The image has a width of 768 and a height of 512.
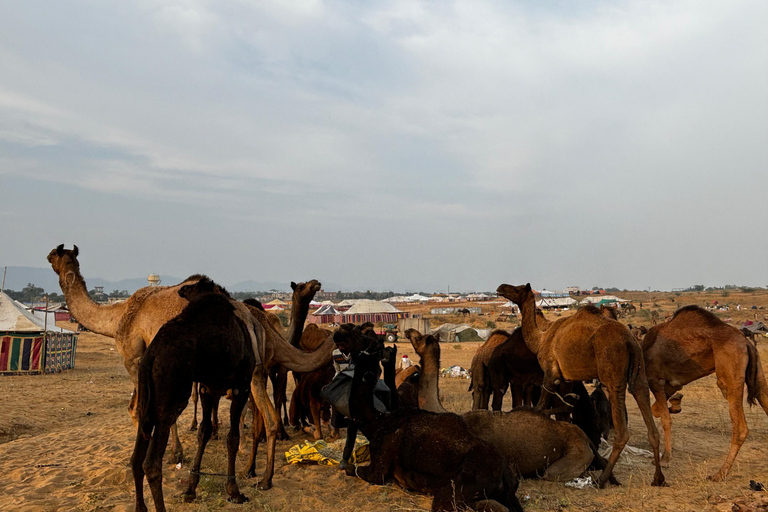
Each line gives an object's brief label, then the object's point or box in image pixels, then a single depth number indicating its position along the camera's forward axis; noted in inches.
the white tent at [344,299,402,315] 2426.2
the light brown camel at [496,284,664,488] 273.9
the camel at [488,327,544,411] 397.1
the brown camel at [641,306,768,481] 294.7
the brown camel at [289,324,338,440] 382.3
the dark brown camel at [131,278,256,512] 179.2
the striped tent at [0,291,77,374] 797.9
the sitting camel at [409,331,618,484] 265.9
